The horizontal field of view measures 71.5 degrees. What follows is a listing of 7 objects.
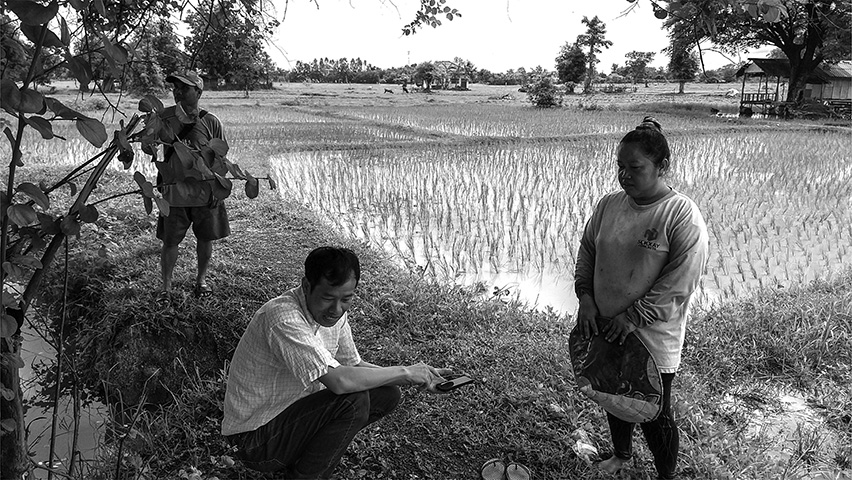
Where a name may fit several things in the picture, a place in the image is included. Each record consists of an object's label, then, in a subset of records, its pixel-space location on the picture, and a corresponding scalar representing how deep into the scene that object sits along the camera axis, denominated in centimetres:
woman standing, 197
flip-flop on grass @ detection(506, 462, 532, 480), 220
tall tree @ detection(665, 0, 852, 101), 1753
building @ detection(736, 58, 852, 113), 2142
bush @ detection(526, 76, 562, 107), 2216
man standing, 313
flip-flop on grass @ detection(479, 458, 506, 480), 223
